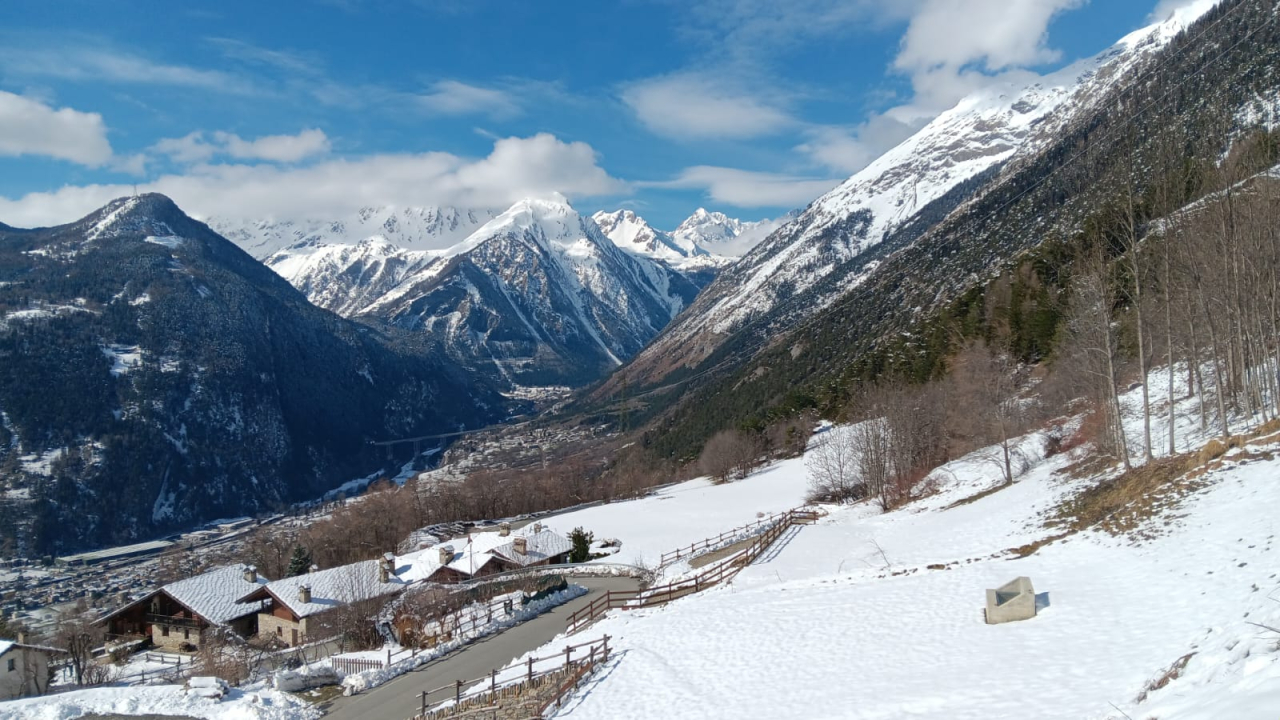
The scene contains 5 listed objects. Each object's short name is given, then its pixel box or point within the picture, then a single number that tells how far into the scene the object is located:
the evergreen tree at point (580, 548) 58.31
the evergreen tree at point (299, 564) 67.19
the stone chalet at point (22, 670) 40.47
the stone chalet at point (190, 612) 56.97
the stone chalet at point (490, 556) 57.78
